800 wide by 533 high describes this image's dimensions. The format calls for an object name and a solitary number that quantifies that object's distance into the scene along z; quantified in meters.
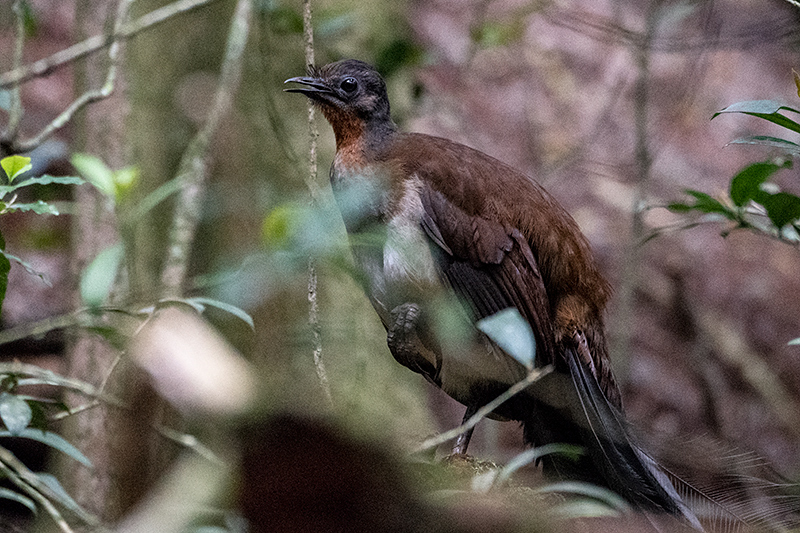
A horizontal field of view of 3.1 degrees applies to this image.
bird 12.58
